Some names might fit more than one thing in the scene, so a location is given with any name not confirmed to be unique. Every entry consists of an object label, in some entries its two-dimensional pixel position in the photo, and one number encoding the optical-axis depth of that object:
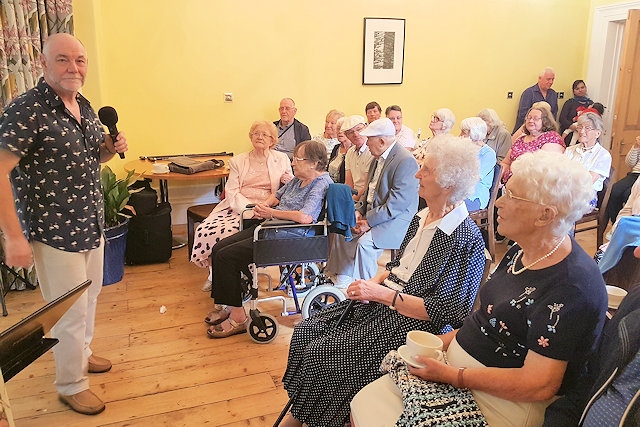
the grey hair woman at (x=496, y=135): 5.49
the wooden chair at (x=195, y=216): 4.05
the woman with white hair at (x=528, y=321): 1.26
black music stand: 1.08
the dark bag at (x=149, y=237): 4.06
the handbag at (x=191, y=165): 4.25
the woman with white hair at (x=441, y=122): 4.85
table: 4.22
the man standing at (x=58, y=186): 1.92
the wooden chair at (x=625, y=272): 2.86
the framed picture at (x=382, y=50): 5.66
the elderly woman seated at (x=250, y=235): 2.90
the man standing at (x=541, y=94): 6.22
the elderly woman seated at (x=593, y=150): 4.20
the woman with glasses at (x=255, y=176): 3.44
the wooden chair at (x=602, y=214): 4.02
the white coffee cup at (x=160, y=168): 4.27
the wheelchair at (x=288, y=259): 2.78
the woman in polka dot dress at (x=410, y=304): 1.77
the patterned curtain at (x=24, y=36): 3.17
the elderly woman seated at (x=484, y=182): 4.00
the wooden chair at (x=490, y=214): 4.09
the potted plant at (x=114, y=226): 3.67
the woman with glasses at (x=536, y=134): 4.88
